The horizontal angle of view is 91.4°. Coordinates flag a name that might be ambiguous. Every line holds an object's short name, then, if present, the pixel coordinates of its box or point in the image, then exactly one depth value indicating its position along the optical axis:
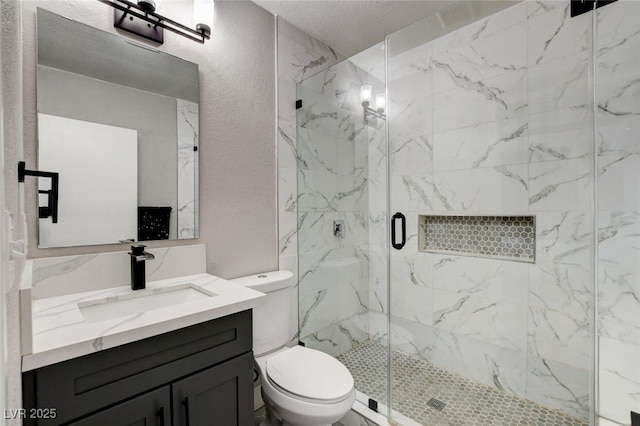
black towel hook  0.84
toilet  1.29
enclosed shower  1.56
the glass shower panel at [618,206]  1.50
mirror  1.22
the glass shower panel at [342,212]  2.13
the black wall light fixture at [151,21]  1.33
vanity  0.81
